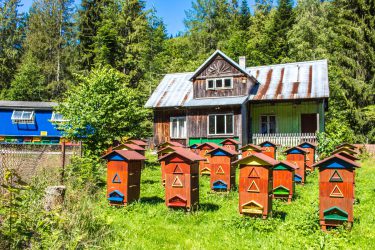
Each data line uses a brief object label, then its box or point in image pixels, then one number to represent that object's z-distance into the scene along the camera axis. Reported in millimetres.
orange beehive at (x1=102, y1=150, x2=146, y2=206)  9117
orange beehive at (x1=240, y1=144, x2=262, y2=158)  13205
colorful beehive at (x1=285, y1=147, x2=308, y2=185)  12280
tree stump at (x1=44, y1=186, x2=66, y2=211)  7441
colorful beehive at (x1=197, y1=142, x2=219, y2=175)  14102
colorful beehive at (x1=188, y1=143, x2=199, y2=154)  15494
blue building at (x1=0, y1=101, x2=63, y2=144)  27500
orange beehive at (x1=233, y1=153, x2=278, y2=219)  7617
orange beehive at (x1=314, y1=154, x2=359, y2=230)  6953
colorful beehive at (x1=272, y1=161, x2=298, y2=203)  9773
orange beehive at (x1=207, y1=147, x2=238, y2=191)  10938
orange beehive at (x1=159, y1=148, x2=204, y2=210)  8391
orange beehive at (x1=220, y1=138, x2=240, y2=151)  15734
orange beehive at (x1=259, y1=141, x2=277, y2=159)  14672
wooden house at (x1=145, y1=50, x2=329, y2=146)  22000
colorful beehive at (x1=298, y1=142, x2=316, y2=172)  14959
